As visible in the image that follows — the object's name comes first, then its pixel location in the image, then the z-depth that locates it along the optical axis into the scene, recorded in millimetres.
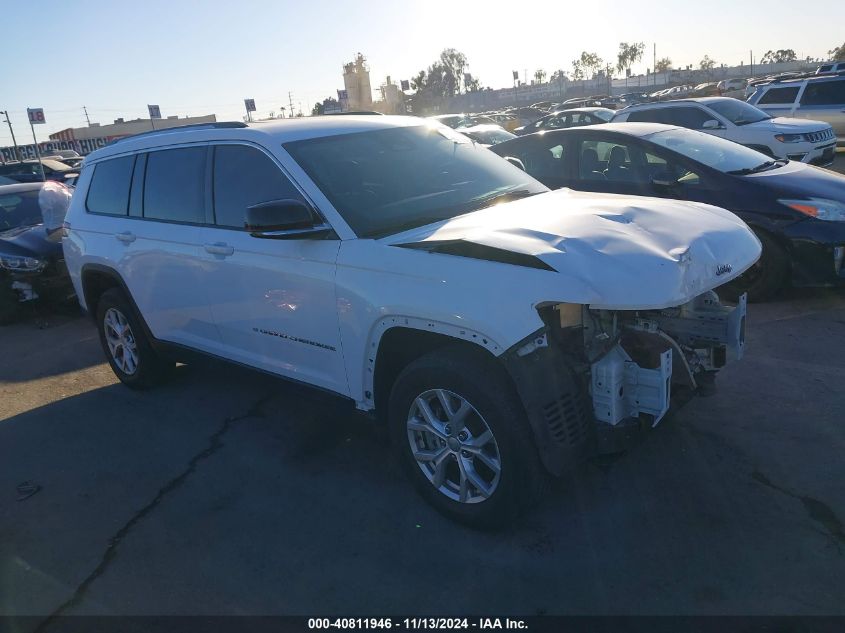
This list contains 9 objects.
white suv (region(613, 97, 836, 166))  12055
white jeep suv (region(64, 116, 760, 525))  2967
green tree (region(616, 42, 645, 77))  104312
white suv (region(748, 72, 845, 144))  16625
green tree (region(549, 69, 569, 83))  104281
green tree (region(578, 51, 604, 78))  104000
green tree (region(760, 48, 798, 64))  114250
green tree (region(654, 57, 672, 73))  114312
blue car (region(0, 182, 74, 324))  8375
